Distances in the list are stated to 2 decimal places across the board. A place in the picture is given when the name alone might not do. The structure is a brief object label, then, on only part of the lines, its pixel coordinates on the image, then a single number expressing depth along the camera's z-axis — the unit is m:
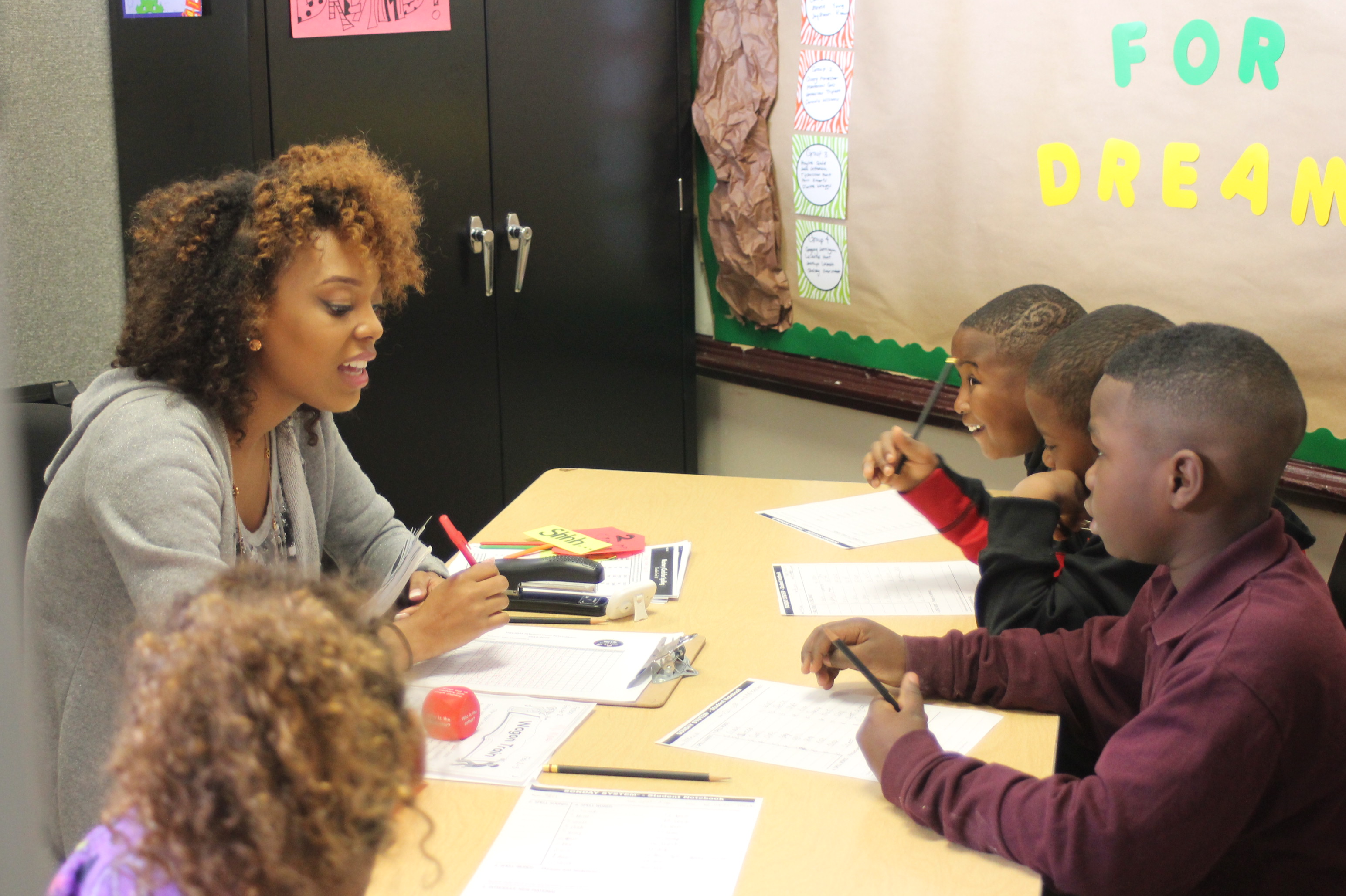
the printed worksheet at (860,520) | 1.77
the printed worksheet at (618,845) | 0.86
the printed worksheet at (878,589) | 1.46
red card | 1.67
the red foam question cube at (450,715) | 1.10
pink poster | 2.23
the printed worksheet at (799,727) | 1.07
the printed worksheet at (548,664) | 1.22
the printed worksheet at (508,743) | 1.04
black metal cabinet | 2.24
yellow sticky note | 1.68
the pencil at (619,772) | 1.02
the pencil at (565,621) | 1.44
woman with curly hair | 1.18
